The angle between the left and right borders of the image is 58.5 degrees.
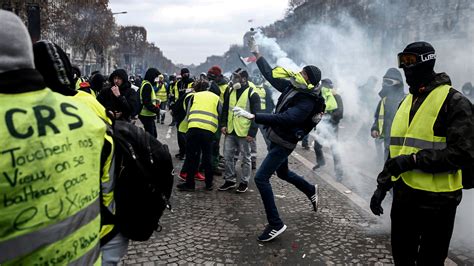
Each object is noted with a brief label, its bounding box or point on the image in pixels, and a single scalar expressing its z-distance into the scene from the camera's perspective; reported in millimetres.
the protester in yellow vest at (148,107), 8367
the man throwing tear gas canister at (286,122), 4375
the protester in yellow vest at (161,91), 15367
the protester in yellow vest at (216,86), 7754
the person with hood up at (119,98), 4582
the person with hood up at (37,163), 1356
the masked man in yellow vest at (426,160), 2611
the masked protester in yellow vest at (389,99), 6277
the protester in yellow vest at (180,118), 8398
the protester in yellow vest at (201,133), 6465
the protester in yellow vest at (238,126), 6656
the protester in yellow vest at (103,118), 1821
